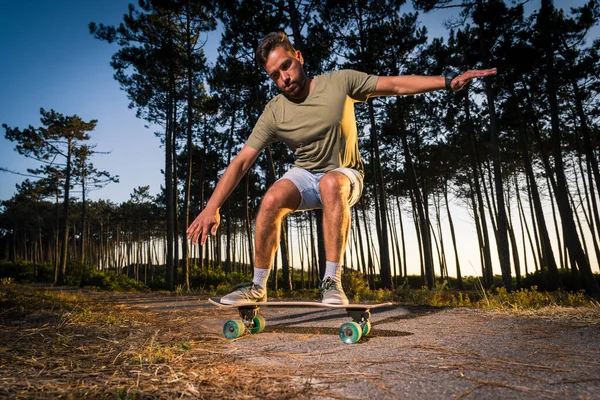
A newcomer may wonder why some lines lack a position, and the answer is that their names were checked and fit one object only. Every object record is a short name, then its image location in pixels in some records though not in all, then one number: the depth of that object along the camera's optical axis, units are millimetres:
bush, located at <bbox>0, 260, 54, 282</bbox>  25656
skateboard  2029
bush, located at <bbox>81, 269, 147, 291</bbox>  19855
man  2383
